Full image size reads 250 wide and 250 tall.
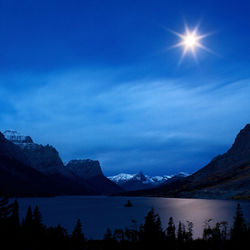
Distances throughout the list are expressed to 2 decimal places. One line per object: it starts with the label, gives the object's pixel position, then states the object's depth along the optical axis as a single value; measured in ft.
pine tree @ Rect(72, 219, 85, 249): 349.33
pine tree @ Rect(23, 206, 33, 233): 374.36
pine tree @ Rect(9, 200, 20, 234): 325.15
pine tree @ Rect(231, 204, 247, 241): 374.63
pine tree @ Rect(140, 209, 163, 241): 366.22
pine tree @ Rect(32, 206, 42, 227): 387.96
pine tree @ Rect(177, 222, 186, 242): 377.91
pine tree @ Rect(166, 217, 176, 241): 389.13
